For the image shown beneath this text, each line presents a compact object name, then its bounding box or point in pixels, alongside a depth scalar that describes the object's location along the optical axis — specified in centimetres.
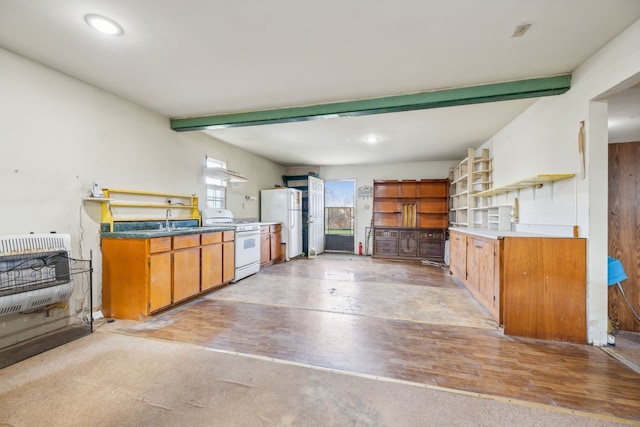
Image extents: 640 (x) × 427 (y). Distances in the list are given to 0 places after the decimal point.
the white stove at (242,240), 461
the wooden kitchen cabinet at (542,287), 246
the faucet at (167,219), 384
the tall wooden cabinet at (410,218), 691
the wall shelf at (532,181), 255
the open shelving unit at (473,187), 496
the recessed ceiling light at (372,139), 498
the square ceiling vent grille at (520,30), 201
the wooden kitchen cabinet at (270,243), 584
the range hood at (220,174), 472
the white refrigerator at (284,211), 667
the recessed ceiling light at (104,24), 193
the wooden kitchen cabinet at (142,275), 290
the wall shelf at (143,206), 312
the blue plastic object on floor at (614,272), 242
